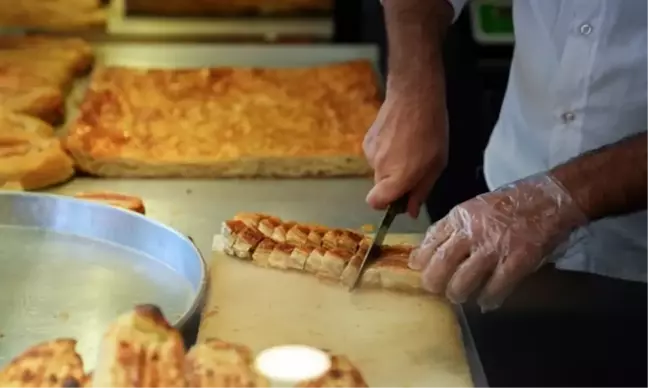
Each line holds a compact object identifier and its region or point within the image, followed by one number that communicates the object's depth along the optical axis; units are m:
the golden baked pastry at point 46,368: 0.95
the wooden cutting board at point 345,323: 1.07
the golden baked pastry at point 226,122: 1.62
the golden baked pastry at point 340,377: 1.01
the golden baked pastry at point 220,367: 0.97
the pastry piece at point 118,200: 1.38
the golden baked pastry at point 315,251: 1.20
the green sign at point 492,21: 2.25
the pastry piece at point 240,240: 1.25
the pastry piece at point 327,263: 1.21
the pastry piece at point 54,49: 1.95
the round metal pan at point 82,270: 1.17
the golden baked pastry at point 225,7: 2.11
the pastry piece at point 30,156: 1.51
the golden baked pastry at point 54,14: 2.11
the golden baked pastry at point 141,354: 0.93
